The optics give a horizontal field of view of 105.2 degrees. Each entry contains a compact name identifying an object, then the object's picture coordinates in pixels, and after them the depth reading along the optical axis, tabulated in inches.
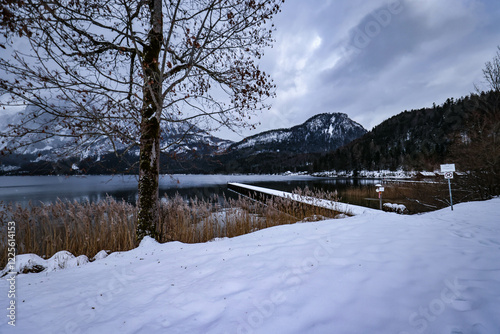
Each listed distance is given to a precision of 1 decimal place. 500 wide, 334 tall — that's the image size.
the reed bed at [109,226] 174.6
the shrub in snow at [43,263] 131.9
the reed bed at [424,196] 407.9
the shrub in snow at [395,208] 448.4
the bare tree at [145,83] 117.3
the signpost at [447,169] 245.6
